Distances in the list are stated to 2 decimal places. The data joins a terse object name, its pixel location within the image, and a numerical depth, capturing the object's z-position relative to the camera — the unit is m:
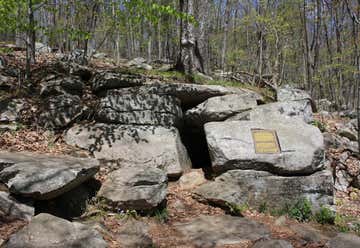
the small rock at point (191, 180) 7.09
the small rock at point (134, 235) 4.67
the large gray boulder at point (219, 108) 8.13
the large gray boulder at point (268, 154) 6.64
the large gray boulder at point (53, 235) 3.97
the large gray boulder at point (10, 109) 7.45
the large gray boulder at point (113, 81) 8.46
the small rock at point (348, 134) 10.60
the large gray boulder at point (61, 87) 8.27
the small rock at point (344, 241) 5.03
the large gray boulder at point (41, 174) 4.83
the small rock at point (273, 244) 4.58
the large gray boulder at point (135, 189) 5.57
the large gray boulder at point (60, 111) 7.59
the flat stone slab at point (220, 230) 4.93
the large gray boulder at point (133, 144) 7.17
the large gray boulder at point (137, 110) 7.81
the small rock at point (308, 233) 5.18
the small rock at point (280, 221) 5.82
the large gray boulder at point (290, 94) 9.49
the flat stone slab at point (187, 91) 8.22
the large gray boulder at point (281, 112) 8.00
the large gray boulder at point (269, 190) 6.46
